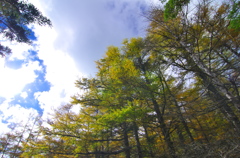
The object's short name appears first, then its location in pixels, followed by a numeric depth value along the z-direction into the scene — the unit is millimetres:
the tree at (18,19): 5125
